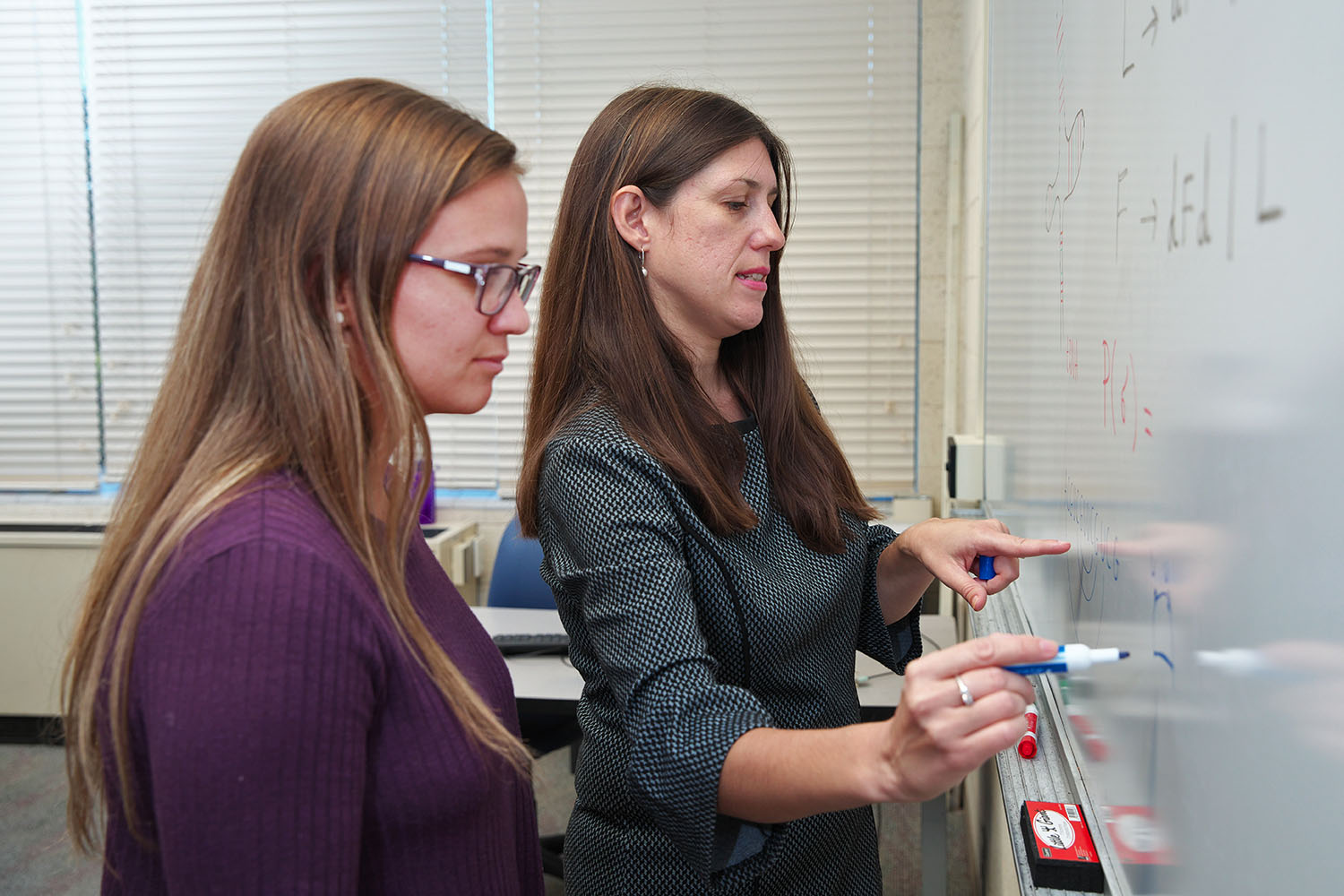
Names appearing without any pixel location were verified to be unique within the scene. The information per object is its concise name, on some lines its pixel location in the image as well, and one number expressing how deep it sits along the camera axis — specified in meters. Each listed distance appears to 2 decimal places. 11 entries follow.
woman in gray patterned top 0.90
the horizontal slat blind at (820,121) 3.53
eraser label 0.98
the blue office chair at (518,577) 2.99
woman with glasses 0.66
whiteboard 0.49
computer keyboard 2.39
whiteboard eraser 0.94
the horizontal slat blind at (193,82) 3.72
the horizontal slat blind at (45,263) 3.78
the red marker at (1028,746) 1.24
